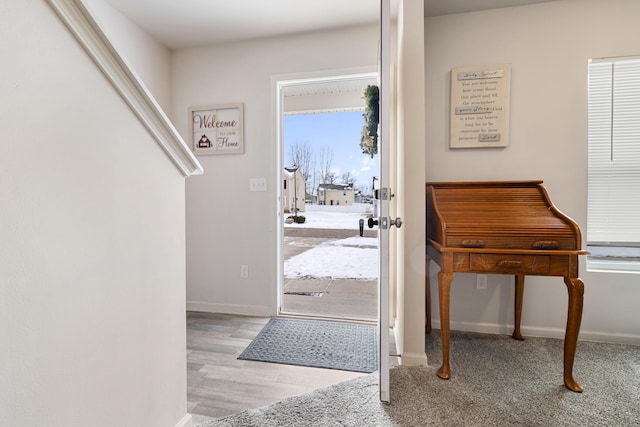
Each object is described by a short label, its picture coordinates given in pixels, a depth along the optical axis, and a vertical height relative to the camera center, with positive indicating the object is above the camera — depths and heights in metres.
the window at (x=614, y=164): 2.07 +0.28
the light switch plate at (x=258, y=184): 2.71 +0.18
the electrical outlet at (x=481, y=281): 2.27 -0.61
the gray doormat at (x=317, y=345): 1.91 -1.04
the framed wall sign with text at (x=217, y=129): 2.75 +0.72
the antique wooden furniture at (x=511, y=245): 1.56 -0.23
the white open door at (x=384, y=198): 1.42 +0.03
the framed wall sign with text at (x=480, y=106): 2.18 +0.73
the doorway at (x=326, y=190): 2.91 +0.18
